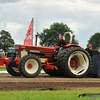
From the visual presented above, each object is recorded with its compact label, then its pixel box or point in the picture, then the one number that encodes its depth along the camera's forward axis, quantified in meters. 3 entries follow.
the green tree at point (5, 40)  80.50
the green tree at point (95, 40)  104.44
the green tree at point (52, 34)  80.39
